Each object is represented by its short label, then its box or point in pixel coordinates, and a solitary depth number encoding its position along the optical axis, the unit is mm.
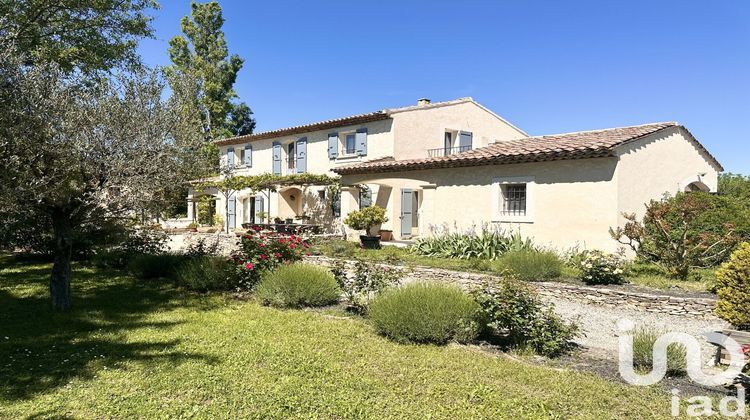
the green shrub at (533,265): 10367
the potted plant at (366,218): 17656
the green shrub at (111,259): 13086
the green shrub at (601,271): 9570
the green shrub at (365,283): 7684
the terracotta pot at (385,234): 19453
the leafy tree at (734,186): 21934
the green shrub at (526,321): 5621
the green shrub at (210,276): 9711
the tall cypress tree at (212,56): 33688
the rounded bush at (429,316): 6039
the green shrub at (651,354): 4898
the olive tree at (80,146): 6059
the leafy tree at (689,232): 10396
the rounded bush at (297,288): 8258
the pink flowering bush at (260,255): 9398
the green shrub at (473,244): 13305
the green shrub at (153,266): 11430
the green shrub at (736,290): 6059
